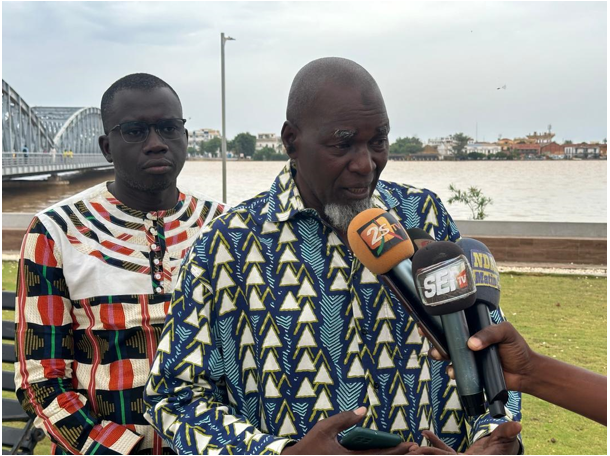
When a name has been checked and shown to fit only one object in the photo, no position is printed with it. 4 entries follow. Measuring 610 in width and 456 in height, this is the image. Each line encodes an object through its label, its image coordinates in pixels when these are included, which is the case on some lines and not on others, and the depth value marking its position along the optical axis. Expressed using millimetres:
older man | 1767
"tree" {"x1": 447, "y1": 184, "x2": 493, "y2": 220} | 19906
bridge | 49794
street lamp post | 22516
